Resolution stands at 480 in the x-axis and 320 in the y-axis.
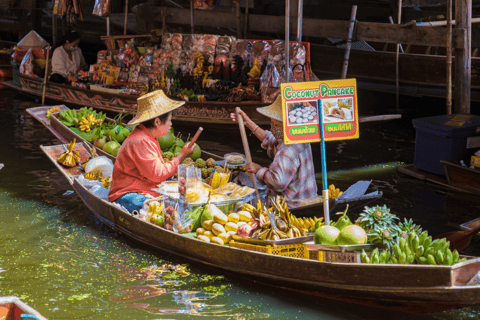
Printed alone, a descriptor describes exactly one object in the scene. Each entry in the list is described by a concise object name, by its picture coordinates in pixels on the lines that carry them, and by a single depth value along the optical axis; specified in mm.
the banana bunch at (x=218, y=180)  10383
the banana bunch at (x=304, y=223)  8445
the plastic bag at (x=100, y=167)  12242
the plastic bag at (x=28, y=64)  26594
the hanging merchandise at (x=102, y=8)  24000
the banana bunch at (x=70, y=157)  12945
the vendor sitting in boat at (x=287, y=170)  9352
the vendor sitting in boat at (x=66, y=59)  24906
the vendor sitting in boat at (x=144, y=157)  9578
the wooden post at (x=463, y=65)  14289
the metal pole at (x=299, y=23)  16728
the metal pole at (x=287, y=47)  14945
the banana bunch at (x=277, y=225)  8102
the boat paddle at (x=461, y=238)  8445
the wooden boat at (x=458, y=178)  12656
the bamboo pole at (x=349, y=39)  18844
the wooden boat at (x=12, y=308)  5031
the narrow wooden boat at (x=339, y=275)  6410
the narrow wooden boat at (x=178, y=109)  18609
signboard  8008
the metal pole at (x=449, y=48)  14156
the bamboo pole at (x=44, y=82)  23664
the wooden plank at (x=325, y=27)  16312
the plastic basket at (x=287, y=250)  7699
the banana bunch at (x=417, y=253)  6664
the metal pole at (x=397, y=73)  21344
